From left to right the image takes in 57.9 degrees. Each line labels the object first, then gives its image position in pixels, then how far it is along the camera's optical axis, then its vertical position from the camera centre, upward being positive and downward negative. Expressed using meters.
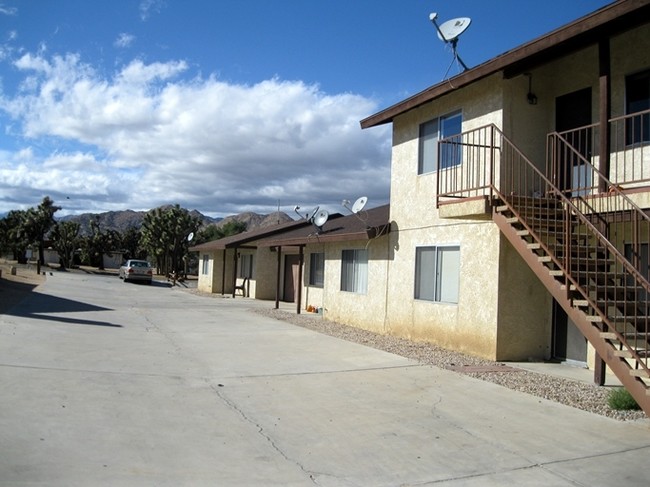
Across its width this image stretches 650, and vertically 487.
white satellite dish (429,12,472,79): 12.38 +5.35
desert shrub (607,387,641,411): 7.45 -1.48
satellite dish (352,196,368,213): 16.59 +2.04
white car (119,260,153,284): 39.06 -0.28
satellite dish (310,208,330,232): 19.14 +1.83
